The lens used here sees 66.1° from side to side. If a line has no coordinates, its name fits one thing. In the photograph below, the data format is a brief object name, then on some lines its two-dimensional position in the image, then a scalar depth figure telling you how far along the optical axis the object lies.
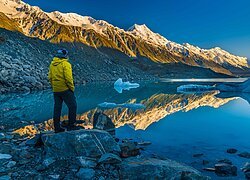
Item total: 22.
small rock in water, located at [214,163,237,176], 4.86
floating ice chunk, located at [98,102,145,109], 14.49
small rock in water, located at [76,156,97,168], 4.55
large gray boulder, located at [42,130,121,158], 4.85
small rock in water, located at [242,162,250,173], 4.94
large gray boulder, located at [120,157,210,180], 4.18
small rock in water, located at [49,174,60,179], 4.19
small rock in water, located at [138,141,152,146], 6.86
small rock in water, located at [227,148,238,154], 6.24
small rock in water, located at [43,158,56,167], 4.56
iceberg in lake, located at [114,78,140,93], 34.25
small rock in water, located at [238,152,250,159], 5.88
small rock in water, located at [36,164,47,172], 4.43
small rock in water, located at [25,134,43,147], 5.75
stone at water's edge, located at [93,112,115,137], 8.26
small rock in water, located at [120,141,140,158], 5.11
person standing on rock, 5.72
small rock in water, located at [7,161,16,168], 4.63
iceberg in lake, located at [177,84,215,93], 27.79
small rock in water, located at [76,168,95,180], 4.22
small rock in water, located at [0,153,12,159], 5.03
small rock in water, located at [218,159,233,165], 5.45
